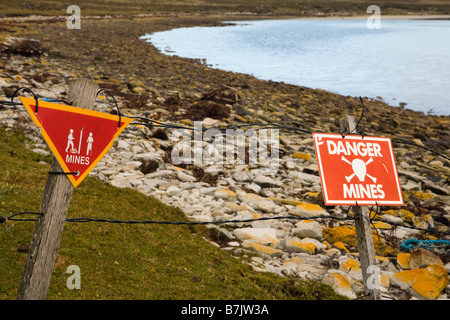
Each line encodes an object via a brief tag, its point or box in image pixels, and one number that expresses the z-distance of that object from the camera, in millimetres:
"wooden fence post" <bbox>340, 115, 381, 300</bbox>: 4758
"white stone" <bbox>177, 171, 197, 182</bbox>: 12648
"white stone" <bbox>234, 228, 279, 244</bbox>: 9227
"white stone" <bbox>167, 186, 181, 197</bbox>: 11277
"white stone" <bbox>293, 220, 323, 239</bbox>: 9875
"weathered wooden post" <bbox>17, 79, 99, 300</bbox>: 4027
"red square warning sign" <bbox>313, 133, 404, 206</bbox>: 4777
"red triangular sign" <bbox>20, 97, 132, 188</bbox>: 3947
